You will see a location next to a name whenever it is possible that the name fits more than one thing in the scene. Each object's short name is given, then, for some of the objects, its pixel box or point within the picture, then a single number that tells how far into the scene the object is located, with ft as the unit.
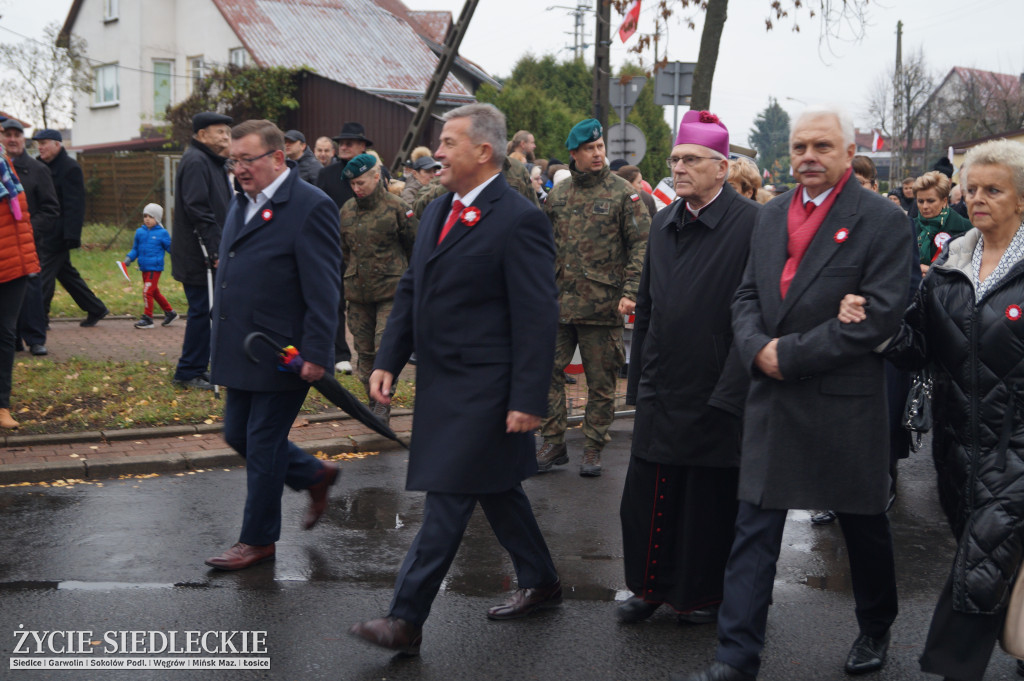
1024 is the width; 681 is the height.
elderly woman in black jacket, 11.55
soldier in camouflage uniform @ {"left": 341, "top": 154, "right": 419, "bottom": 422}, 26.96
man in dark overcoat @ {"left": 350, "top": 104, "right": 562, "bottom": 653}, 13.14
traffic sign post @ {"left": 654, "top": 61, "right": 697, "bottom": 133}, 46.14
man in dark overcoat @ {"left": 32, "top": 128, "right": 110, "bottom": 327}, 35.24
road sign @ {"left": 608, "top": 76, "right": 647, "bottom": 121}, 46.21
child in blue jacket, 42.11
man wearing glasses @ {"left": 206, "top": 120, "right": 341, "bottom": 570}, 16.14
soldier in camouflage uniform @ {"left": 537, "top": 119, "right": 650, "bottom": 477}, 21.94
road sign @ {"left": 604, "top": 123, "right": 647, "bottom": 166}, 46.26
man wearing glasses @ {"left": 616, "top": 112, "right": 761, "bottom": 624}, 14.28
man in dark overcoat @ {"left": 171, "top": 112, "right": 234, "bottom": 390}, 27.55
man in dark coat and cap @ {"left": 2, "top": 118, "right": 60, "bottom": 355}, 33.45
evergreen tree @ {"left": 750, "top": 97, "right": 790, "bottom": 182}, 404.01
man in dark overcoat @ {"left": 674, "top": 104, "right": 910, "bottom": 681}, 11.87
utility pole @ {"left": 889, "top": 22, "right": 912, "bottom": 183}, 154.51
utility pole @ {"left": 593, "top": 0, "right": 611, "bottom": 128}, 47.88
